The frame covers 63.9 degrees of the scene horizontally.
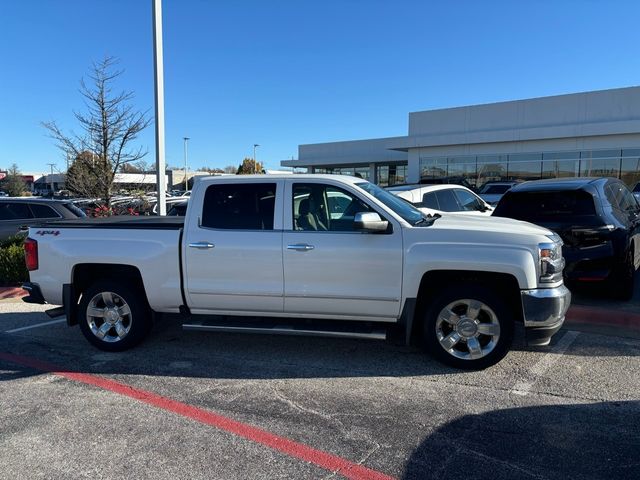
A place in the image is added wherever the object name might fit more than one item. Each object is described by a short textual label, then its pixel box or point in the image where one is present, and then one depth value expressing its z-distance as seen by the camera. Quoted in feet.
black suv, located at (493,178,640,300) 21.18
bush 29.89
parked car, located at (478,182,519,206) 68.64
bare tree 46.68
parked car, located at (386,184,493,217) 33.80
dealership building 91.04
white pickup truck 15.10
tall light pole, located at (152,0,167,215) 34.96
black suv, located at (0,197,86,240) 35.86
